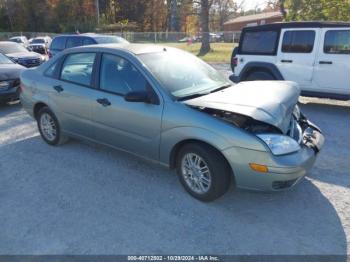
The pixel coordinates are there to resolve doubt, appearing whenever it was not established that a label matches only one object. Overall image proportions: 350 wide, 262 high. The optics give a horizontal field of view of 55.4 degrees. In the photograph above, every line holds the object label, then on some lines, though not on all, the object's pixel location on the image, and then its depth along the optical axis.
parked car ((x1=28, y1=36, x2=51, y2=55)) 25.03
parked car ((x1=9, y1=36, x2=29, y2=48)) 28.91
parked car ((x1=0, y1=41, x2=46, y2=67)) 12.47
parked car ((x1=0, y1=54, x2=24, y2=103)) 7.96
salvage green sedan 3.29
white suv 7.08
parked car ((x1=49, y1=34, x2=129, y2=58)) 11.82
